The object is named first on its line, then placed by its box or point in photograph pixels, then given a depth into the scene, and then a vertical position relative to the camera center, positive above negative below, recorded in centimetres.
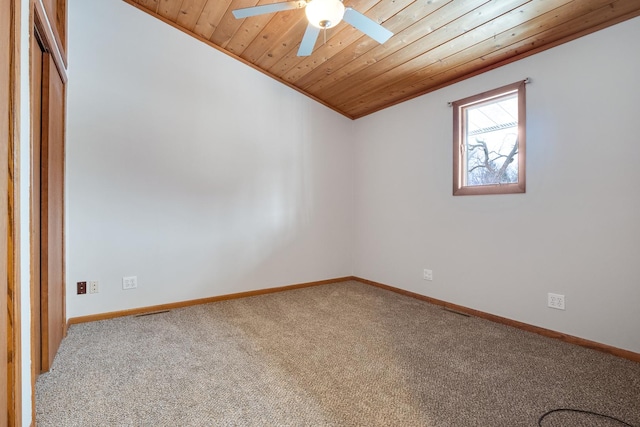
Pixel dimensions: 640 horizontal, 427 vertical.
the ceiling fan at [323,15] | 178 +119
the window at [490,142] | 268 +64
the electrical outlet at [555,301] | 241 -70
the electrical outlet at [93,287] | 280 -68
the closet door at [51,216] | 196 -3
